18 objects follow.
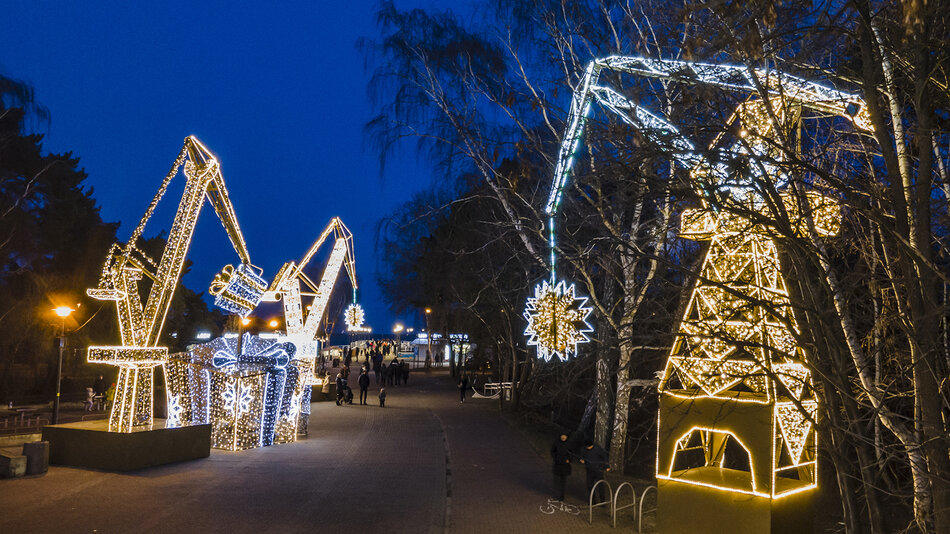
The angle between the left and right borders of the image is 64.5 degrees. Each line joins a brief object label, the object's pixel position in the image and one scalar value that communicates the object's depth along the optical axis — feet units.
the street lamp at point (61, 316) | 64.76
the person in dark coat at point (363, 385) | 109.81
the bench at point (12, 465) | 48.65
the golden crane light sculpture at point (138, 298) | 55.11
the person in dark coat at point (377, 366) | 156.76
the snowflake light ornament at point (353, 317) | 141.90
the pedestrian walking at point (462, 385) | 118.81
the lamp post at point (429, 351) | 203.33
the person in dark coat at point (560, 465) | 45.70
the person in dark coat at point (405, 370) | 151.74
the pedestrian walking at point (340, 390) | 108.47
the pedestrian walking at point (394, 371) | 150.51
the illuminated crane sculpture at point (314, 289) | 90.27
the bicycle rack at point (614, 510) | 38.50
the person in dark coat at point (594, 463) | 44.65
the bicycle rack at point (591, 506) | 39.80
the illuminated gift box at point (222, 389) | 62.23
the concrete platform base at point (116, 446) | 52.21
